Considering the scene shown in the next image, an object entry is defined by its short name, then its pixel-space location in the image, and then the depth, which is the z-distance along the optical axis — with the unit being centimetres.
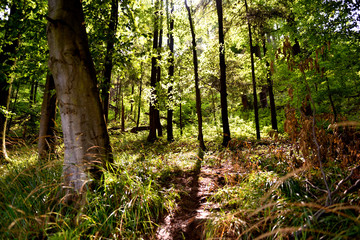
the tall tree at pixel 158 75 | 1027
